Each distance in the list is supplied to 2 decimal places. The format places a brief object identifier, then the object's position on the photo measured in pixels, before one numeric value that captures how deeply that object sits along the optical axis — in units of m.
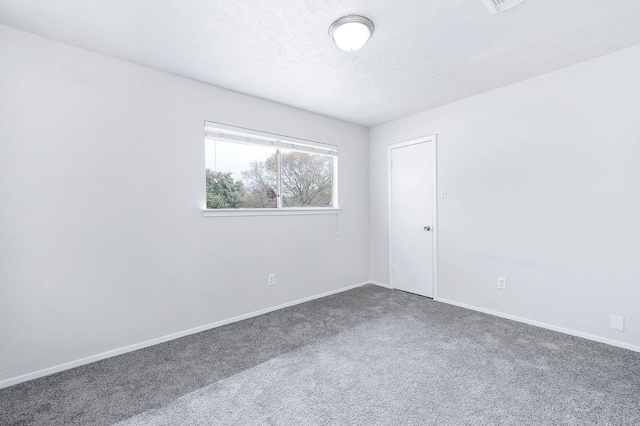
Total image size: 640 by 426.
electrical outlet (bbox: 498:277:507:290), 3.13
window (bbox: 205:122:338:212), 3.10
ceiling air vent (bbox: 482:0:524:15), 1.79
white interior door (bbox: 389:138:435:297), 3.80
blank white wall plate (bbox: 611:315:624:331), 2.42
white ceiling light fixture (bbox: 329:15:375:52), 1.93
